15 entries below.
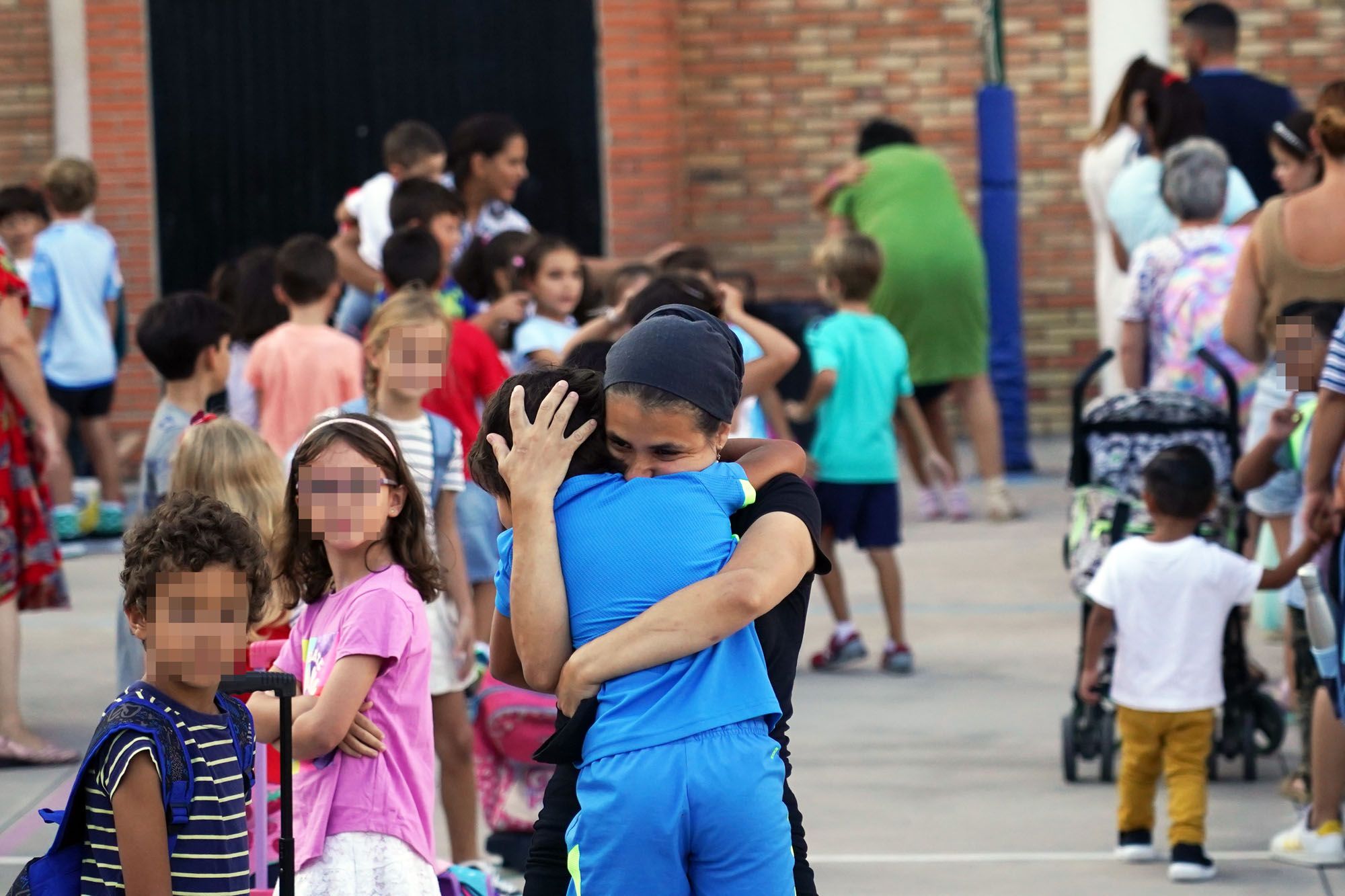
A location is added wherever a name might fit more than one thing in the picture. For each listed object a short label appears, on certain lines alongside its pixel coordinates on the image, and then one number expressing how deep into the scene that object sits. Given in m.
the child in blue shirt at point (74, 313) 19.14
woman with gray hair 12.87
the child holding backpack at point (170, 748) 5.29
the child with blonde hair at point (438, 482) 9.74
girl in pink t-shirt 6.89
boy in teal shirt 14.70
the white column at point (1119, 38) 22.34
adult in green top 20.55
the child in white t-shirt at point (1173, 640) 9.91
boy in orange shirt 12.36
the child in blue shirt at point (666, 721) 5.36
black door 24.75
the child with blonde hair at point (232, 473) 7.99
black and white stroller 11.47
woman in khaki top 11.06
